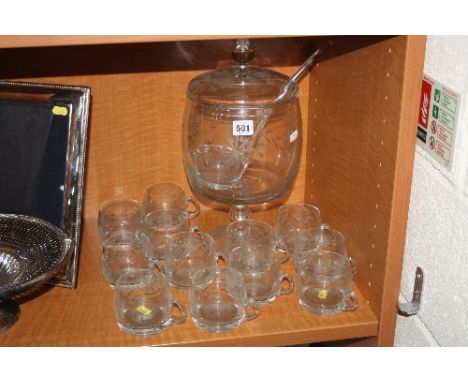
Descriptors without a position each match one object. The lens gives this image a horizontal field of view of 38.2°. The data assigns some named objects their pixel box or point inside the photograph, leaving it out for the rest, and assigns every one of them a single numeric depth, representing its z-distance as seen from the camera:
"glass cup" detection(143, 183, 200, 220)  1.33
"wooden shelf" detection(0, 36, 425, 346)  0.96
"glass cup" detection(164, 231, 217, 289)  1.16
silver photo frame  1.16
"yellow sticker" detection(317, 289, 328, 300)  1.10
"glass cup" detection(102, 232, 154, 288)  1.16
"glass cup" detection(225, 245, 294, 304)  1.12
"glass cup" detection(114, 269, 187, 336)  1.05
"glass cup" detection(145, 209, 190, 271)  1.25
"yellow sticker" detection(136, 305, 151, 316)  1.07
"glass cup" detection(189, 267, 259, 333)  1.05
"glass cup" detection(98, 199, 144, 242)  1.28
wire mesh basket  1.02
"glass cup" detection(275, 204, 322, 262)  1.25
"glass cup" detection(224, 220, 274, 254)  1.19
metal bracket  1.00
